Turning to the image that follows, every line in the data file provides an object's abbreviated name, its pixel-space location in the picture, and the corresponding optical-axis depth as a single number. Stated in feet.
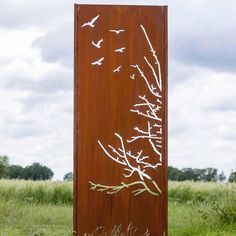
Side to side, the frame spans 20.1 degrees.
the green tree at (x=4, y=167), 98.63
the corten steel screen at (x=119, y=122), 30.35
